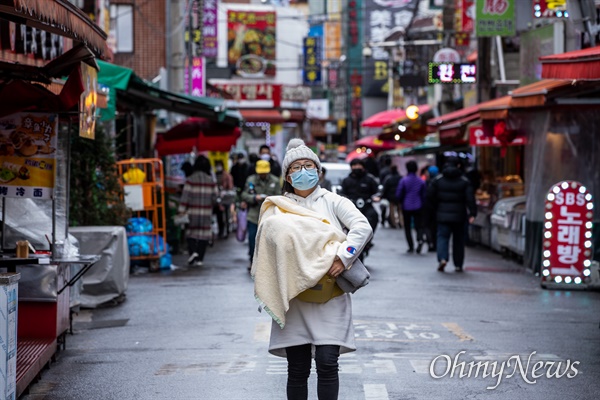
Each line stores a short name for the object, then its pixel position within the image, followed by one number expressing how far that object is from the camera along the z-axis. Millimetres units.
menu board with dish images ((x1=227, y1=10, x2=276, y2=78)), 62719
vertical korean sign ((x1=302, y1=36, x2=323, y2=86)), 61750
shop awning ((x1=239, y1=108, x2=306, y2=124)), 53250
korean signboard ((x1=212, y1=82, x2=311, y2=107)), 55219
